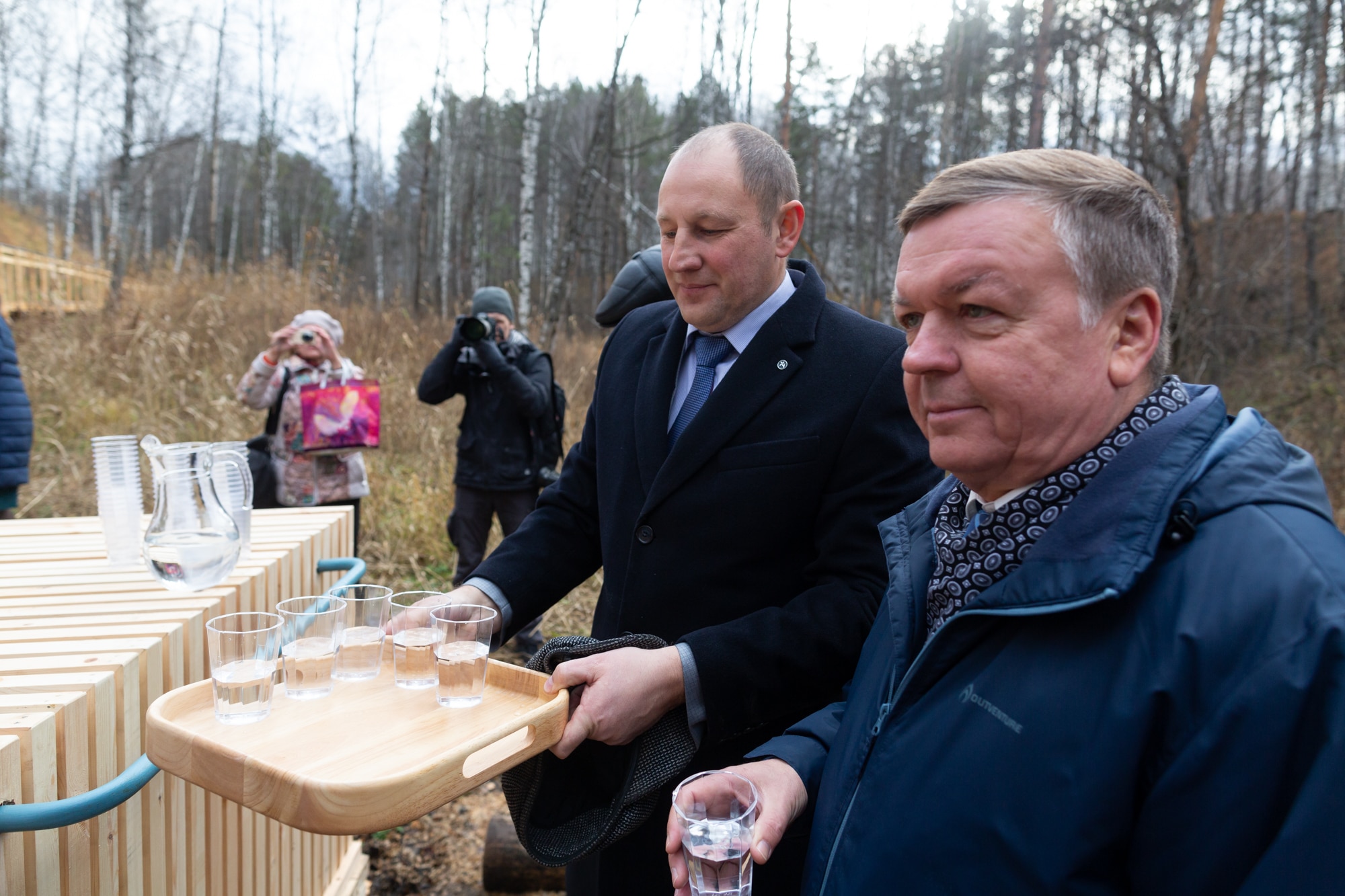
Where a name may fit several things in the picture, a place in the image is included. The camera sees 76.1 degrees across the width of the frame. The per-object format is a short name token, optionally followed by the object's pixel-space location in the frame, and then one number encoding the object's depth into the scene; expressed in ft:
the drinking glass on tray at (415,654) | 4.74
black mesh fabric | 4.75
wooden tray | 3.50
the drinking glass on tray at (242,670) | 4.19
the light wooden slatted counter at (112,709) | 4.18
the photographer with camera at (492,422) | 16.15
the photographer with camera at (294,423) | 15.14
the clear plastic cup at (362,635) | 4.84
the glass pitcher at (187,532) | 5.90
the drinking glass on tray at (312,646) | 4.53
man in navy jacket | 2.52
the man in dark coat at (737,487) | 5.13
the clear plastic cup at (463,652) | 4.63
